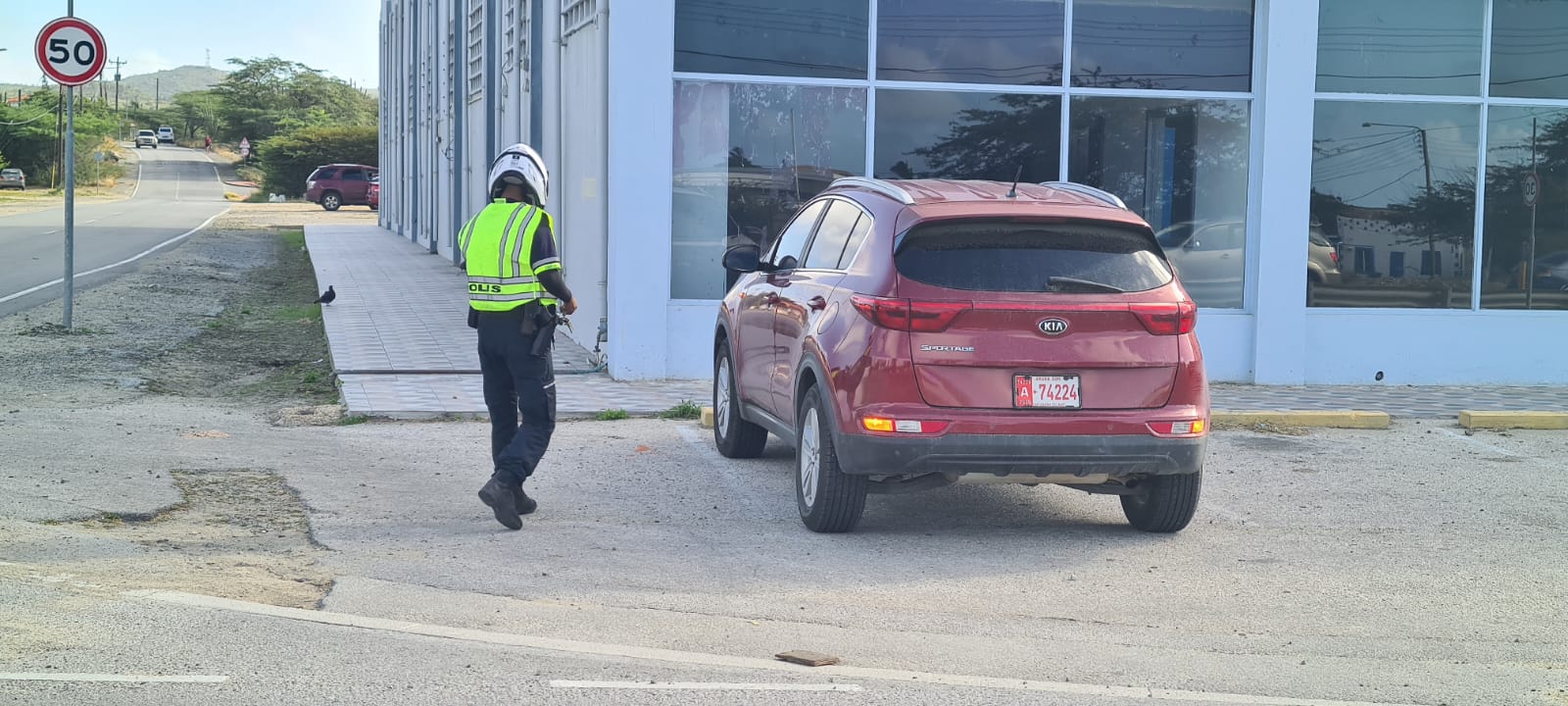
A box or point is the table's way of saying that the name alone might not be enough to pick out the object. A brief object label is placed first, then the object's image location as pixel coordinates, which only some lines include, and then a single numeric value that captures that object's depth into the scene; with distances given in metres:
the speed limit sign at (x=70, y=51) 15.38
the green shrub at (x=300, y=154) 79.00
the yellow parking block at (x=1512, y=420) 11.64
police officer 7.76
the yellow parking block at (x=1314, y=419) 11.61
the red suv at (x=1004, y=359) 7.18
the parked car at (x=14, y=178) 77.81
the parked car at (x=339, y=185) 62.19
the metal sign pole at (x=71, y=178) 14.83
